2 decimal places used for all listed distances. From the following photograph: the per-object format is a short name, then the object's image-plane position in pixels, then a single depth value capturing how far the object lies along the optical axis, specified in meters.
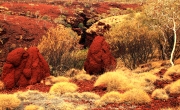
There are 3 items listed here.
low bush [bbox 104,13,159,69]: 27.28
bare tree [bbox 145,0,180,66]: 23.42
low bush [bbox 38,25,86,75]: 24.75
